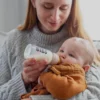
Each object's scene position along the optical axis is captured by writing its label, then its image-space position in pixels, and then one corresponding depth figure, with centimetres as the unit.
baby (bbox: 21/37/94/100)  108
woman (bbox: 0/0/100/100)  122
